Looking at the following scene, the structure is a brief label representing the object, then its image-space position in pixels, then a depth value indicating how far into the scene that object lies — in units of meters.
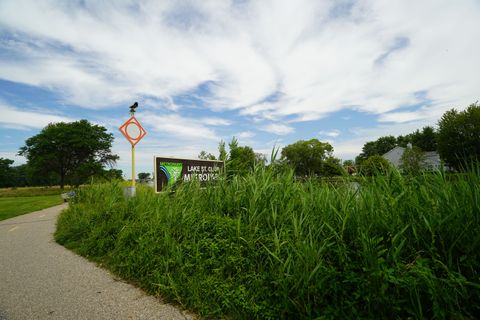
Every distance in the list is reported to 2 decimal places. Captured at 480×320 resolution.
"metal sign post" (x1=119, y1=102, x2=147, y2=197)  8.77
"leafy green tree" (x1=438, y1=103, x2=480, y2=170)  35.53
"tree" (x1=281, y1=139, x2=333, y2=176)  62.77
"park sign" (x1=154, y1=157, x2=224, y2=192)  8.85
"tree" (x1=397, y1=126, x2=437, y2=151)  73.06
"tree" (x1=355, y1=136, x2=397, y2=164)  91.69
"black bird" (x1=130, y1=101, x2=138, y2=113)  9.30
